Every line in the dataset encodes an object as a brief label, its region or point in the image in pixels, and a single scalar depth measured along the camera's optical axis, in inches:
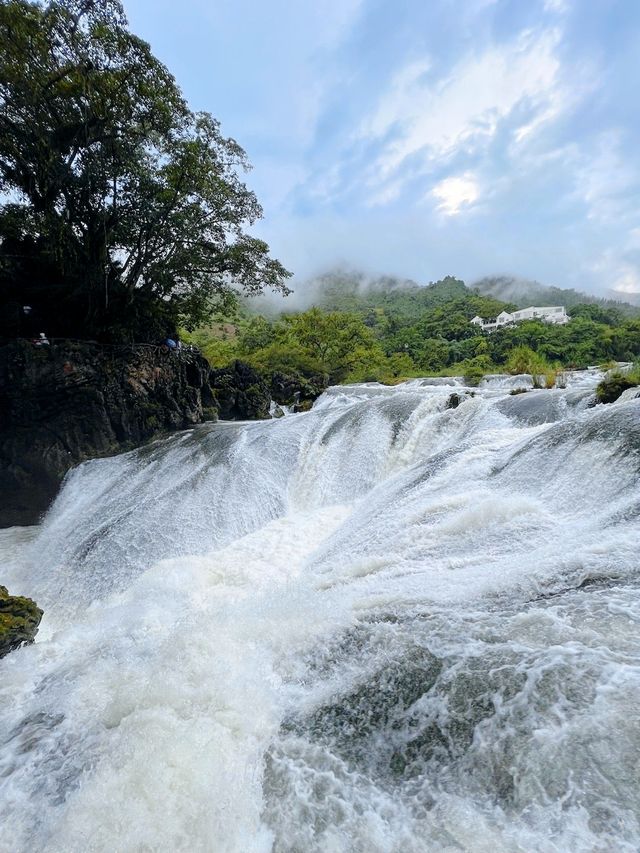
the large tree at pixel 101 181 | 393.7
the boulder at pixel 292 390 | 776.9
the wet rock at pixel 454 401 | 356.5
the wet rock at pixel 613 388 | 277.3
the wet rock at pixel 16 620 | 179.2
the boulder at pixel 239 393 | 635.5
